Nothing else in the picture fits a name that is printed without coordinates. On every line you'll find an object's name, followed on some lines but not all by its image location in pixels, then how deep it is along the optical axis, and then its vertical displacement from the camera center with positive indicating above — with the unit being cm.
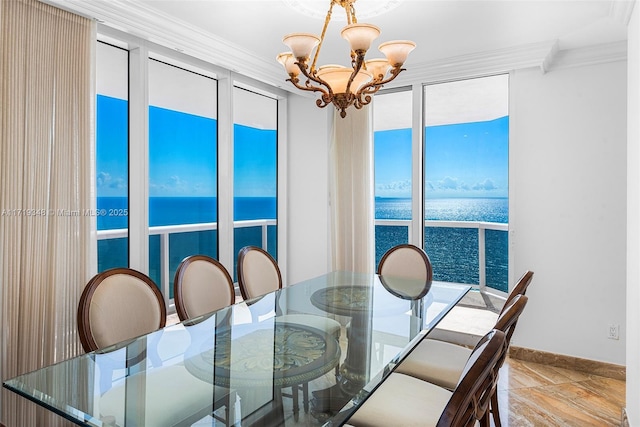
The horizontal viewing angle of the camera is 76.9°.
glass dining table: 119 -56
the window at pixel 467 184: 441 +34
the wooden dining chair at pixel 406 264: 315 -39
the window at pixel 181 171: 385 +46
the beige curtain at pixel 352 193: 414 +23
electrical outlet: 313 -92
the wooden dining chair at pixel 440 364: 202 -79
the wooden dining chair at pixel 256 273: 284 -43
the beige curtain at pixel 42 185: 214 +17
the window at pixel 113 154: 297 +47
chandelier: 188 +79
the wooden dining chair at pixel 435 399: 103 -79
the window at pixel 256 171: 464 +52
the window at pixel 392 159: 427 +60
